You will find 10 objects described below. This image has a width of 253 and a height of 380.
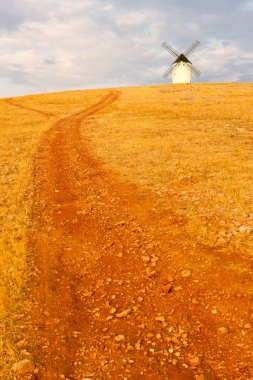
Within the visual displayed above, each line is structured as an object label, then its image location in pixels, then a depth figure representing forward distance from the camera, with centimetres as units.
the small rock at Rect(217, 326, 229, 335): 734
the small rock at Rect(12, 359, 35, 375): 648
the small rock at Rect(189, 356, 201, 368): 663
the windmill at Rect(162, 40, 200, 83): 8769
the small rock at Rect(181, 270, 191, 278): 921
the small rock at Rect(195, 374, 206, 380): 631
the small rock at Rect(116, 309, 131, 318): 795
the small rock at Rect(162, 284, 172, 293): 870
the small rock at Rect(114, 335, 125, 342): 725
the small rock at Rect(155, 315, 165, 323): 776
